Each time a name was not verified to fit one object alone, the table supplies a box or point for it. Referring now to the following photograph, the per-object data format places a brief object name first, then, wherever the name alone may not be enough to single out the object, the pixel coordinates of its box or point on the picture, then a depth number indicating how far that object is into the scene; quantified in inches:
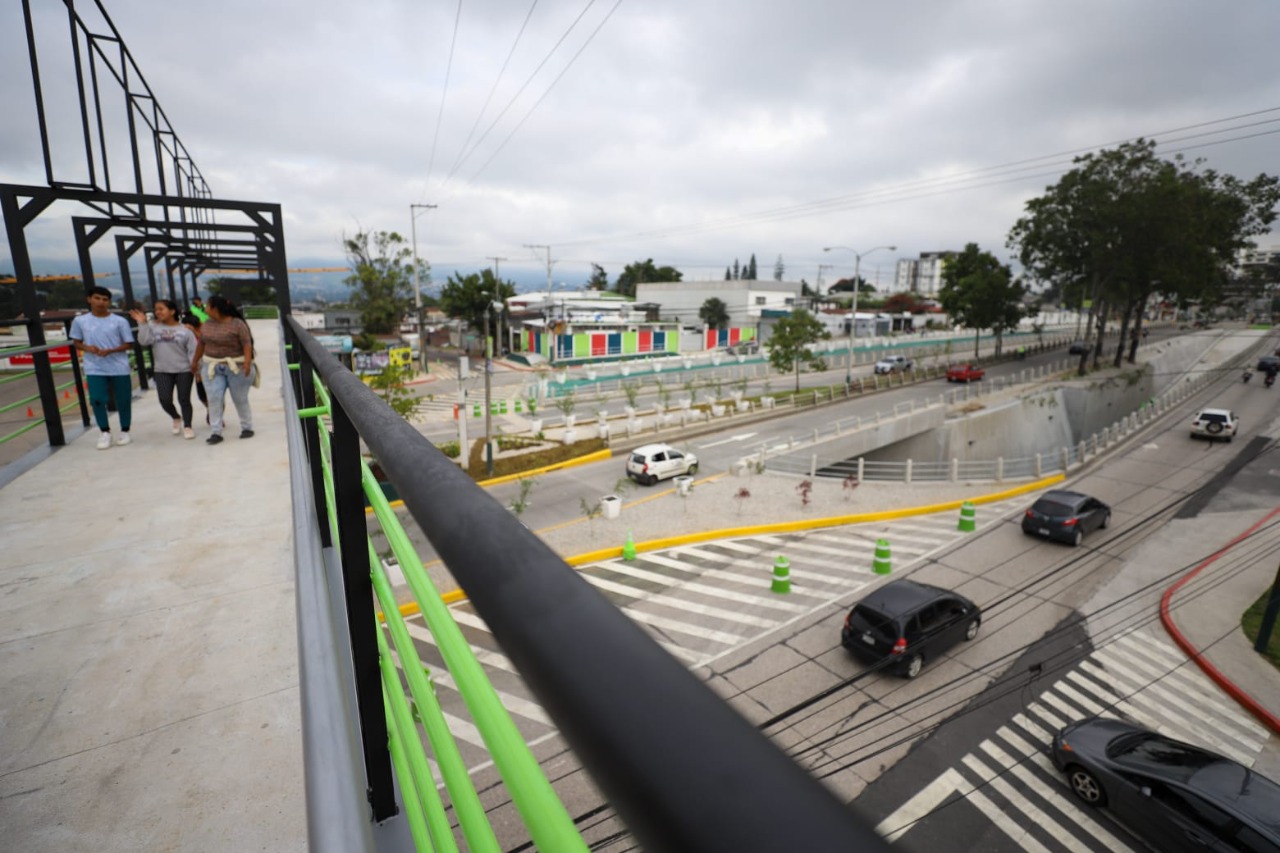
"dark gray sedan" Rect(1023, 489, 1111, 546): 653.9
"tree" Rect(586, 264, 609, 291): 4739.2
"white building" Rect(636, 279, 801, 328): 3100.4
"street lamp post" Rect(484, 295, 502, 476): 829.5
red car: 1761.8
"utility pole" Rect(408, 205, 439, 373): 1889.5
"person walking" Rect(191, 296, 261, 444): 248.1
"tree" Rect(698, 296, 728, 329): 2992.1
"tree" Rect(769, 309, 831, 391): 1507.1
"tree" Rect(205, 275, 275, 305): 2611.7
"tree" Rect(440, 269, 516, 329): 2417.6
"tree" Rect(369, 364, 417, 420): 926.4
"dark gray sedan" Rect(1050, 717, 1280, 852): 284.0
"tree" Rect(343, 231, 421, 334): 2287.2
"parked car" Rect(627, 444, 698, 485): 843.4
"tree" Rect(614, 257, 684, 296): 4215.1
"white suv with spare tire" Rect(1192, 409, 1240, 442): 1133.1
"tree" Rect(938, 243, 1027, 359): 1985.7
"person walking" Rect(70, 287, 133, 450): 245.3
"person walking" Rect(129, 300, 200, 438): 255.1
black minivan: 412.2
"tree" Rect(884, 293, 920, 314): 4089.6
